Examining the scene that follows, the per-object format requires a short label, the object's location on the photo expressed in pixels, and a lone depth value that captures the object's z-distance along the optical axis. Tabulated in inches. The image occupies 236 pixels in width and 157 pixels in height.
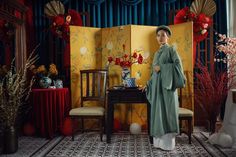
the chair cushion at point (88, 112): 161.0
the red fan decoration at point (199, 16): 187.8
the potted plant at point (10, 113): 141.6
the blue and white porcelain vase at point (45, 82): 181.0
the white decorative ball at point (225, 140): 142.3
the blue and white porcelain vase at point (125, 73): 169.6
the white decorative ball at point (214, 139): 147.5
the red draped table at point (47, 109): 171.3
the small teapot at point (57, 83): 186.4
